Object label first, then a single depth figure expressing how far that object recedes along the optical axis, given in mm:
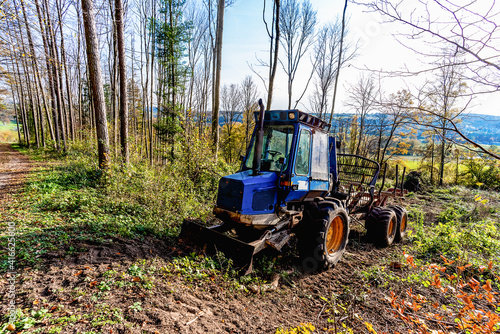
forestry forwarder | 3859
